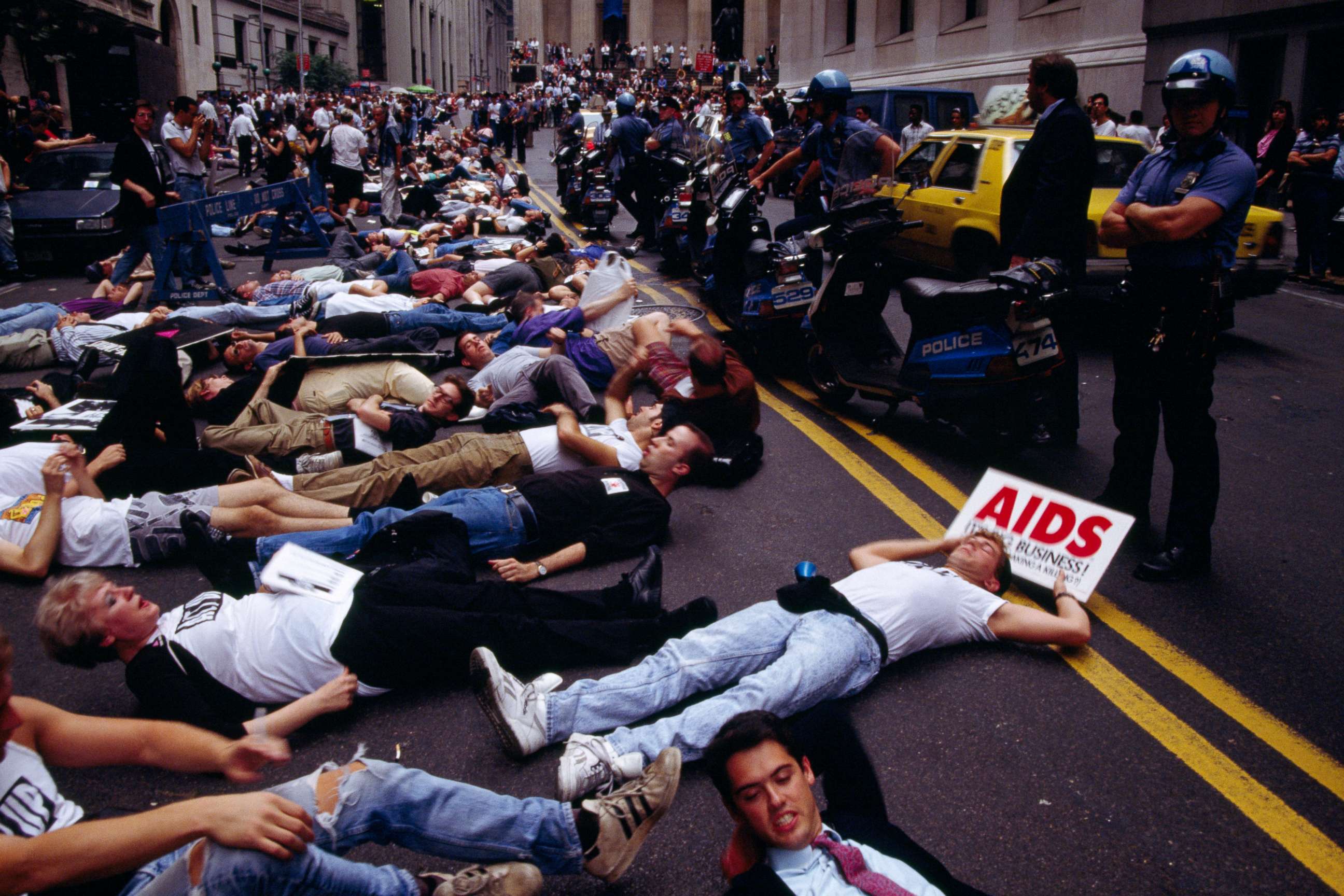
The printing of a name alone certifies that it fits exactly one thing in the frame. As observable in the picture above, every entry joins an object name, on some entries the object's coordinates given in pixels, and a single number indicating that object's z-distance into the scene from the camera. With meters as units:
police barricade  10.05
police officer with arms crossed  3.81
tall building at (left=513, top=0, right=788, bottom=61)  65.50
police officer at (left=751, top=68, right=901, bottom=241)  8.48
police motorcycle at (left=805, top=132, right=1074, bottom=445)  5.06
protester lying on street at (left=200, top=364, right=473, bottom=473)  5.37
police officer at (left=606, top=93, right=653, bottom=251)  13.88
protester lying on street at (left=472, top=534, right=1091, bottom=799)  3.03
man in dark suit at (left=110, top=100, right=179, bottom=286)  10.27
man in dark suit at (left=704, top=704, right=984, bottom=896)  2.17
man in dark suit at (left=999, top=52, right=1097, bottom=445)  5.05
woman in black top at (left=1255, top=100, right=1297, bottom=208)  12.98
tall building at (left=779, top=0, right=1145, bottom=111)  20.81
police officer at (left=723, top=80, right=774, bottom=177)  11.07
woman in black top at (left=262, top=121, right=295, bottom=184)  17.47
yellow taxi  8.21
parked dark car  12.24
